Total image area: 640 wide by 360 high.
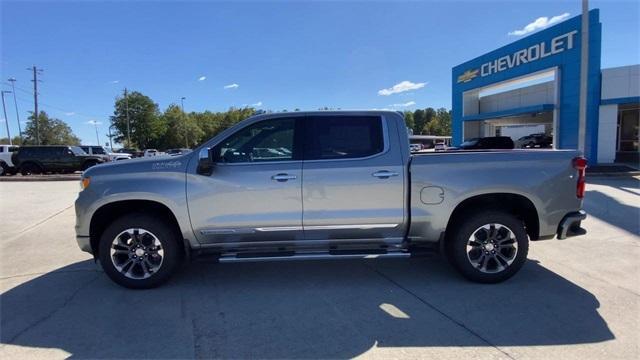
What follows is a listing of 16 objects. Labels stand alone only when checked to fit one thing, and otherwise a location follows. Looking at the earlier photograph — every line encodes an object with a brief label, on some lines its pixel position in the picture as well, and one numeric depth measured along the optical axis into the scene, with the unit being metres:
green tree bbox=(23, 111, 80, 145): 99.56
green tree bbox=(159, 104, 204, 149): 83.50
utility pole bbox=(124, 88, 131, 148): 73.40
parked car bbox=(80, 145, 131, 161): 28.10
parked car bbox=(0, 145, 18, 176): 22.59
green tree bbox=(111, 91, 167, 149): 81.81
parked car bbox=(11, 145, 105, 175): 22.50
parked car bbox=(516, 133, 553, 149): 36.66
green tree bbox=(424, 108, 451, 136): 117.81
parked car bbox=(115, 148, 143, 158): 43.06
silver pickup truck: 4.57
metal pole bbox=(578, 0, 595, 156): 14.56
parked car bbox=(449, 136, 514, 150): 14.77
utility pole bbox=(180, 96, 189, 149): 83.44
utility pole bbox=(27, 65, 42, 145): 55.03
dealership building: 20.36
